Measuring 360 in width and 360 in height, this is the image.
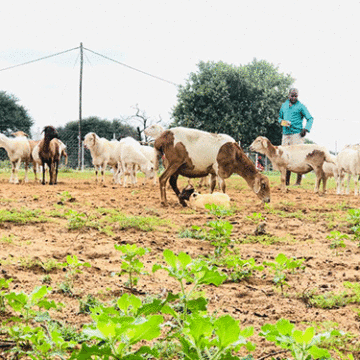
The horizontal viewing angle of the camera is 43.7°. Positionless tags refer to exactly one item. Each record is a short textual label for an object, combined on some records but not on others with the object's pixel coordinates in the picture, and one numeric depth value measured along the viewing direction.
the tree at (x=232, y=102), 32.41
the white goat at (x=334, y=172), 14.02
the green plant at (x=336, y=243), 5.35
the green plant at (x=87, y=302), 3.12
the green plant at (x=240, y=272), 3.97
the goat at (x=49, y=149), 14.32
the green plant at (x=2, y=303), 2.92
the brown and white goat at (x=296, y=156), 13.97
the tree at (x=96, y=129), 41.16
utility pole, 29.05
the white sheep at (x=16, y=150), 15.31
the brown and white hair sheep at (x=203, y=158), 9.57
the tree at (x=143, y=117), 35.45
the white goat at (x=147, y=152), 17.02
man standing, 14.34
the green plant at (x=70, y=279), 3.26
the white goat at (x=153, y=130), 12.20
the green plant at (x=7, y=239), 5.00
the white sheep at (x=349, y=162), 13.10
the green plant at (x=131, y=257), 3.12
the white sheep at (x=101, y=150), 16.44
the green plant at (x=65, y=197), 8.42
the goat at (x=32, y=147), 15.63
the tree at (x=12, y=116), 37.84
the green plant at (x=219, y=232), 4.62
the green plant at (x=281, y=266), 3.24
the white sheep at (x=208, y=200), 8.95
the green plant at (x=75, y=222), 6.03
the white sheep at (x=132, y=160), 15.49
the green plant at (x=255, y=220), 7.44
